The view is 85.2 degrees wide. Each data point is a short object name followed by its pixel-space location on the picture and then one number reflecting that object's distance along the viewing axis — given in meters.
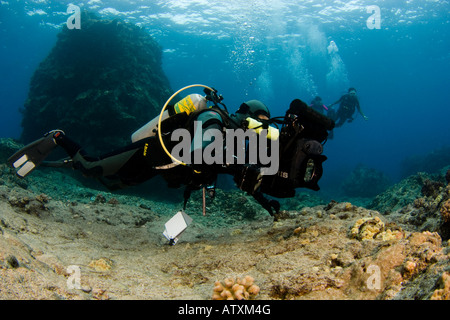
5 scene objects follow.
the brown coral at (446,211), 3.33
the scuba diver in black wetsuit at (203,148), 3.19
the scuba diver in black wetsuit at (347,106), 16.84
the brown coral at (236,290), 2.17
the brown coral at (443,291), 1.50
